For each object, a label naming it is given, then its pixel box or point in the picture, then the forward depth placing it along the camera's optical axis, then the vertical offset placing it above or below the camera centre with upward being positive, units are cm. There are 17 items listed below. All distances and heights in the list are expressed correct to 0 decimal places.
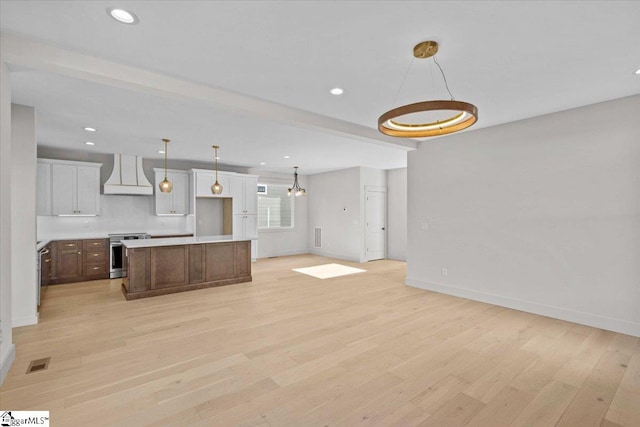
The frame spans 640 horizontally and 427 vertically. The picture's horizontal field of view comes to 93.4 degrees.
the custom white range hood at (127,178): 670 +82
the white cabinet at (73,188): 610 +56
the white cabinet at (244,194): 830 +56
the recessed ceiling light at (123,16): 206 +139
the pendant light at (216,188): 621 +53
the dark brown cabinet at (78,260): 588 -93
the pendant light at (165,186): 543 +51
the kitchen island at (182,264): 502 -91
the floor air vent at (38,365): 272 -139
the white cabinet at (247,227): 833 -38
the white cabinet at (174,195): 737 +47
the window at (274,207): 965 +22
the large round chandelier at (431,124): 231 +81
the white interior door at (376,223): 891 -30
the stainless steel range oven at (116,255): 639 -88
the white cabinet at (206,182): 764 +83
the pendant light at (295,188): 895 +84
